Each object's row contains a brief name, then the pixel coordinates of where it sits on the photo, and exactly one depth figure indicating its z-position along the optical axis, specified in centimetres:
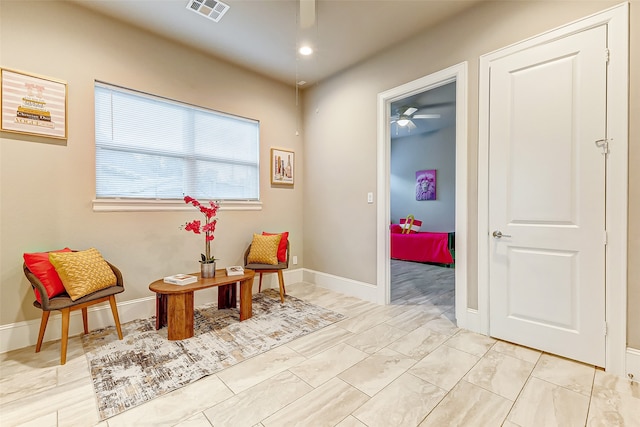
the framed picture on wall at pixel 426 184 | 725
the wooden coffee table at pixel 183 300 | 238
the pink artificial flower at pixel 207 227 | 275
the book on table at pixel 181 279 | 254
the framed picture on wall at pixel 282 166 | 400
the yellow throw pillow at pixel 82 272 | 210
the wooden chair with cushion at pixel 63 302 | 202
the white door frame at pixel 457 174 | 261
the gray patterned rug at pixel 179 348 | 177
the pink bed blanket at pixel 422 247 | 541
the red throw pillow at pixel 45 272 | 210
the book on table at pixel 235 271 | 287
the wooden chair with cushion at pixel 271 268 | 333
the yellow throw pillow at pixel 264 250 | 342
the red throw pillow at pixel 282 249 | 355
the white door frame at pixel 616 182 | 185
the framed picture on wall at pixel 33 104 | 225
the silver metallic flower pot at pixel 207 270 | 279
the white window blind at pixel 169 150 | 277
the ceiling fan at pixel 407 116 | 525
